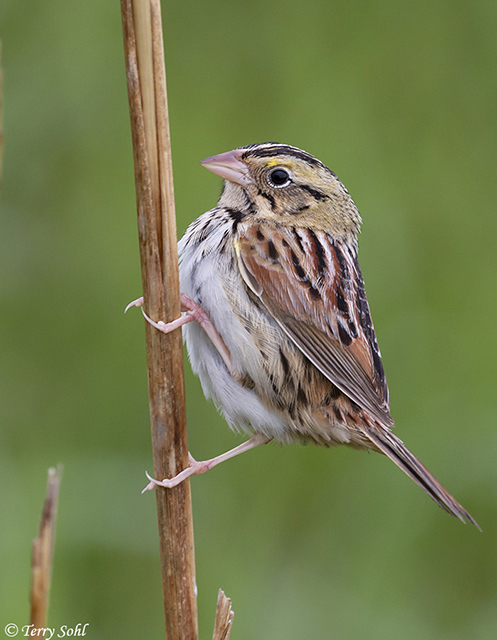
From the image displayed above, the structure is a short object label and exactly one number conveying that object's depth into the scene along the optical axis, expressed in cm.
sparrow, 267
